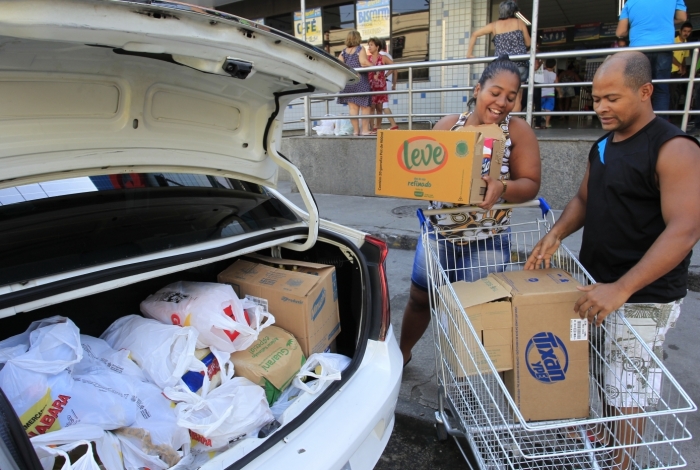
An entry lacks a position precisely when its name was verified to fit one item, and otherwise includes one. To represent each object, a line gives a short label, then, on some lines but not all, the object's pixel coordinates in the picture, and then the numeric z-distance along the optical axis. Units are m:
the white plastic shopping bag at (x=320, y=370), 1.84
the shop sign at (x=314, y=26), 11.12
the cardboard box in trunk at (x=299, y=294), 2.08
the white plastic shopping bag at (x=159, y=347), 1.75
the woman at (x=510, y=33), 6.41
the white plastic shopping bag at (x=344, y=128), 7.96
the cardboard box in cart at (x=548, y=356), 1.96
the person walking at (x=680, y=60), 7.41
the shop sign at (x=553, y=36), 15.35
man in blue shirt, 5.49
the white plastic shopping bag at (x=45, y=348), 1.48
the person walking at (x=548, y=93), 10.21
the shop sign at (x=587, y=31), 14.62
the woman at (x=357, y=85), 7.61
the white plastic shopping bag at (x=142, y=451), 1.48
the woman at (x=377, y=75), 7.73
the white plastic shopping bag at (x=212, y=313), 1.91
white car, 1.37
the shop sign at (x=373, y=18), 10.18
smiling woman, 2.34
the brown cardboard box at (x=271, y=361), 1.89
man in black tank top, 1.71
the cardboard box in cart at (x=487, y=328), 1.97
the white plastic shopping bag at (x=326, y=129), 8.02
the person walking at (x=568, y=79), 12.53
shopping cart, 1.85
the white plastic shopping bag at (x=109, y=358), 1.73
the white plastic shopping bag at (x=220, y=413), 1.57
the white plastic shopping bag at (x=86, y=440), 1.29
